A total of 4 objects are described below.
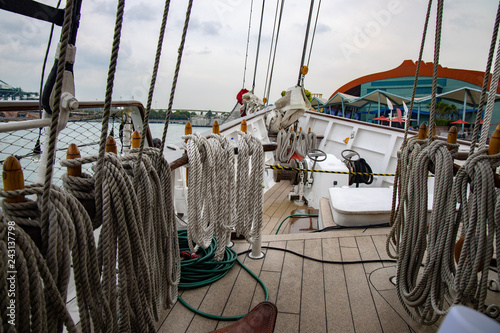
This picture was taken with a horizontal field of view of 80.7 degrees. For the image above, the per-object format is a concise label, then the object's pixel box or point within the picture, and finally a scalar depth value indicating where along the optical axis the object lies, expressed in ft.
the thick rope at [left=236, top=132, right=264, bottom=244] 5.88
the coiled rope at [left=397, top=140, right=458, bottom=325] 4.06
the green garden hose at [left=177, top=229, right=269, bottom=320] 5.74
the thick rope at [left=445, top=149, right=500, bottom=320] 3.52
